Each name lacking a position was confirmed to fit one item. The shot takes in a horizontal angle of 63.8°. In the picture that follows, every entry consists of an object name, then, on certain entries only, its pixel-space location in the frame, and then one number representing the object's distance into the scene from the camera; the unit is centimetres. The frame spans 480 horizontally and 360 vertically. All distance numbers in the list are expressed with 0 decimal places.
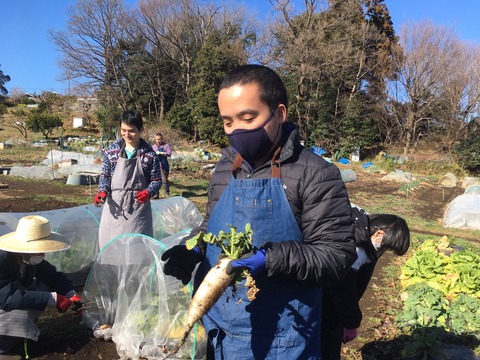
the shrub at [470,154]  1848
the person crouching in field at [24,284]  252
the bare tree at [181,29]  2922
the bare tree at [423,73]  2248
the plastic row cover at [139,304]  270
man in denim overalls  123
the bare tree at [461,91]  2256
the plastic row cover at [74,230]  384
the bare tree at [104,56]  2889
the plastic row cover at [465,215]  855
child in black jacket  167
